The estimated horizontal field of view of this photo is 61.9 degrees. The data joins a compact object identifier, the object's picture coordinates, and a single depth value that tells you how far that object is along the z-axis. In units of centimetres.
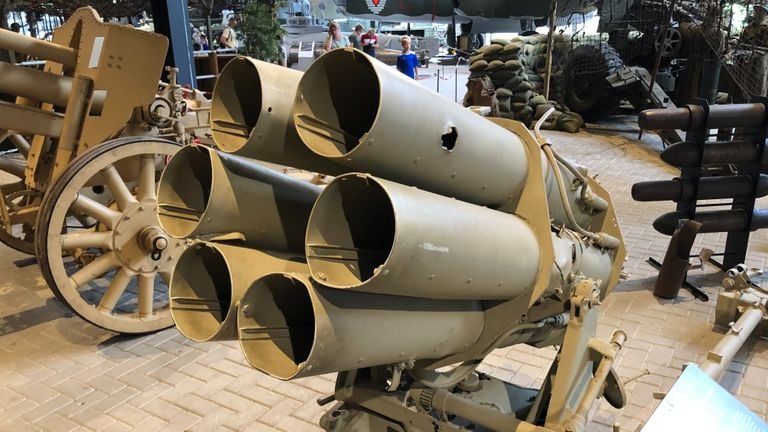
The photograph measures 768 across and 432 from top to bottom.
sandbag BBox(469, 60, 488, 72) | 1159
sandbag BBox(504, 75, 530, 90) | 1134
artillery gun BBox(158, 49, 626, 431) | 162
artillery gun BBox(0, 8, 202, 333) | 387
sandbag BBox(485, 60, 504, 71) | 1139
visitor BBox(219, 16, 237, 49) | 1204
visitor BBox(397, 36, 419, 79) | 1053
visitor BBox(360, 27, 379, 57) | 1052
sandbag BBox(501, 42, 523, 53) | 1152
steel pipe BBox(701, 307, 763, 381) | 313
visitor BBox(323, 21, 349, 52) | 1020
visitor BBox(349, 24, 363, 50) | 1086
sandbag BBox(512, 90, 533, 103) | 1129
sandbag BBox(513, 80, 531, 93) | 1135
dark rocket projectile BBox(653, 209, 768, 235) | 496
